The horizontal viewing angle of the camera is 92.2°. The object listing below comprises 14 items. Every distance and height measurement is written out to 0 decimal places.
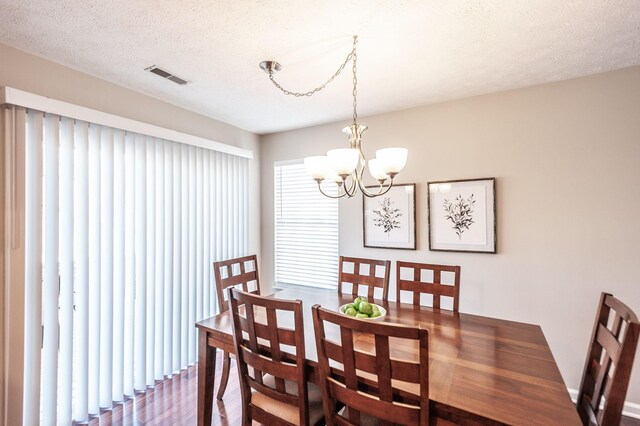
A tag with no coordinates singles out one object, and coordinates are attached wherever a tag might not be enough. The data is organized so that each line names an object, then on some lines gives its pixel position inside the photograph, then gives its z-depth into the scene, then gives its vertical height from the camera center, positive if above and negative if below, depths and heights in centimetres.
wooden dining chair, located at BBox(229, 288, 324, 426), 138 -73
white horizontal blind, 357 -23
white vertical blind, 197 -38
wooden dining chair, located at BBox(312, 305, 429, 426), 109 -64
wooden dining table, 109 -69
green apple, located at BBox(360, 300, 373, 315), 186 -59
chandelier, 171 +30
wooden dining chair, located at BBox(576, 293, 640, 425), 113 -65
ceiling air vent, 217 +102
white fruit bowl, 191 -66
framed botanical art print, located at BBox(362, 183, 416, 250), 300 -8
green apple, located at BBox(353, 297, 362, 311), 188 -57
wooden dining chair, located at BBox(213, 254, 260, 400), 241 -58
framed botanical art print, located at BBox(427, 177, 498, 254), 265 -4
